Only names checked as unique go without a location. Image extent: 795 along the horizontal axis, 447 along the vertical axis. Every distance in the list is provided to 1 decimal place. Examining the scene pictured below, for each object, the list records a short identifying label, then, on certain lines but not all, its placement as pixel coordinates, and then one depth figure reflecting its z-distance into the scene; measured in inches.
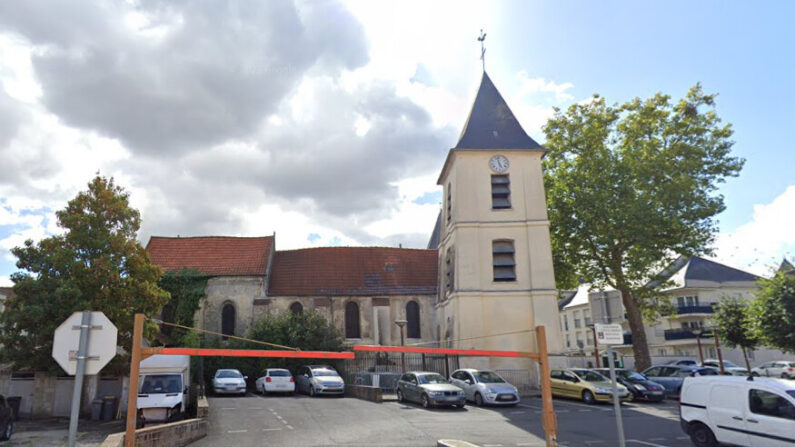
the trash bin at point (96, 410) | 754.8
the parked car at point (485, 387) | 808.9
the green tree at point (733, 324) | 1153.4
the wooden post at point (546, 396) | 370.0
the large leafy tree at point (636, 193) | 1153.4
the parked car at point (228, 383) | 973.8
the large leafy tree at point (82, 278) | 773.9
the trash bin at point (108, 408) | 757.9
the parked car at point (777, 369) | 1163.9
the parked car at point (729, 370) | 1173.1
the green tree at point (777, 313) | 804.0
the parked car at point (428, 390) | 776.9
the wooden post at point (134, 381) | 318.0
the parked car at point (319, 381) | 962.1
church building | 1125.7
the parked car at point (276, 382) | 998.4
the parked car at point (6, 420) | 576.7
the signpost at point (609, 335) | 366.6
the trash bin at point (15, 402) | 777.1
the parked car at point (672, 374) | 975.0
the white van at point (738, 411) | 429.7
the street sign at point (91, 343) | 270.8
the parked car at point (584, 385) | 842.8
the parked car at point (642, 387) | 887.1
